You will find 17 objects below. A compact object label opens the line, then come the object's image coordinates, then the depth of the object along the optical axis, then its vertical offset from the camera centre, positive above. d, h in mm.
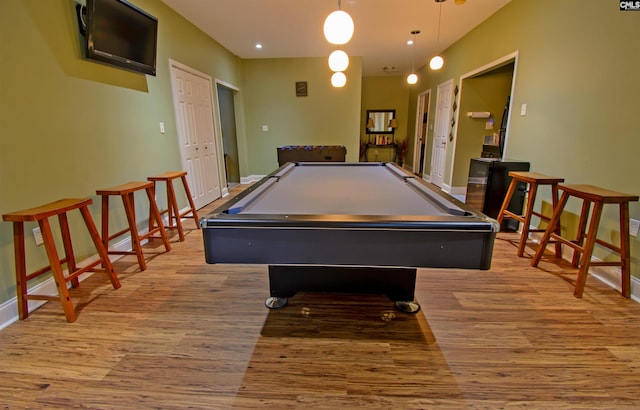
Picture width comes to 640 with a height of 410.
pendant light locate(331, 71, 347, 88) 3835 +762
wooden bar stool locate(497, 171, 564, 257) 2553 -492
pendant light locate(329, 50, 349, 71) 3085 +812
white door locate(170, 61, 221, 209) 3846 +108
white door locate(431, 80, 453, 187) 5369 +104
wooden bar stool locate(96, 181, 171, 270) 2348 -600
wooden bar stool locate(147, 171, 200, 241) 2959 -654
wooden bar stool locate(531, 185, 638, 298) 1938 -616
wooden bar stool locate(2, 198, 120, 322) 1707 -643
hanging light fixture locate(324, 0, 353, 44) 2020 +770
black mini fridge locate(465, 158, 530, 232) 3232 -551
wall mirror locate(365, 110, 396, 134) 8250 +496
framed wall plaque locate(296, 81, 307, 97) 5957 +995
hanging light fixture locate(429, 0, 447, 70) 3695 +948
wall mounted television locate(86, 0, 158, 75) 2268 +884
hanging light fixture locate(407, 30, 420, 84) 4363 +1551
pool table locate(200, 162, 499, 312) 1161 -385
